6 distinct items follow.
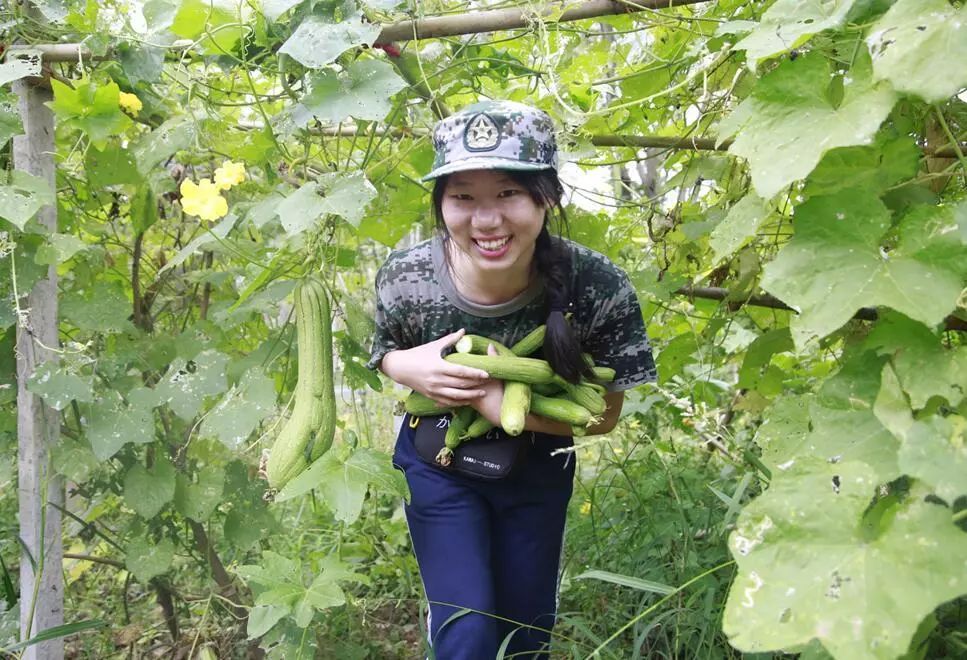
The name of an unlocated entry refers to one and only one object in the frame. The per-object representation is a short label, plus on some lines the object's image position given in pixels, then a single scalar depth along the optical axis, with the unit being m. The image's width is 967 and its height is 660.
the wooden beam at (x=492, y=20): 1.50
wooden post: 1.82
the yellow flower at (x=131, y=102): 1.90
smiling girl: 1.60
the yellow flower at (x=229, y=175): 1.66
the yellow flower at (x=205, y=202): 1.66
